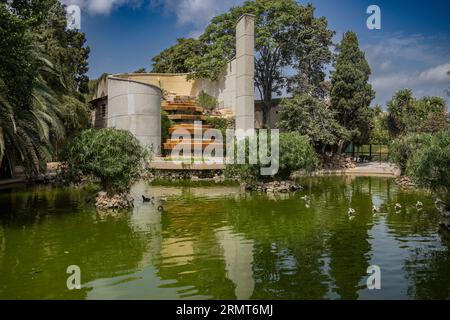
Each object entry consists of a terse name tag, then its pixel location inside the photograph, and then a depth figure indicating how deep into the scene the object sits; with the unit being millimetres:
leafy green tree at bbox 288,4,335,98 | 34594
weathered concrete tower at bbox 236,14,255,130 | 26391
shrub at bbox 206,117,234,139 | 32281
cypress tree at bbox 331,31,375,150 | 33062
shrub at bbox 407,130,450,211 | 10523
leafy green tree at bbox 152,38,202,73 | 44241
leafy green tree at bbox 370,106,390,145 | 50125
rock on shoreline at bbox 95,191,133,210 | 13773
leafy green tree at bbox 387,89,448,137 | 37875
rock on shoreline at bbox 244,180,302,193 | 18141
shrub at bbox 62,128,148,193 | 13344
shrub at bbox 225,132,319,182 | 17781
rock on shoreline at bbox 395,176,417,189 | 20312
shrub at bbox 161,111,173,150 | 31080
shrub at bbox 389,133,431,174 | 20634
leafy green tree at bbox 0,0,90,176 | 10648
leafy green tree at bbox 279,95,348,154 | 31156
